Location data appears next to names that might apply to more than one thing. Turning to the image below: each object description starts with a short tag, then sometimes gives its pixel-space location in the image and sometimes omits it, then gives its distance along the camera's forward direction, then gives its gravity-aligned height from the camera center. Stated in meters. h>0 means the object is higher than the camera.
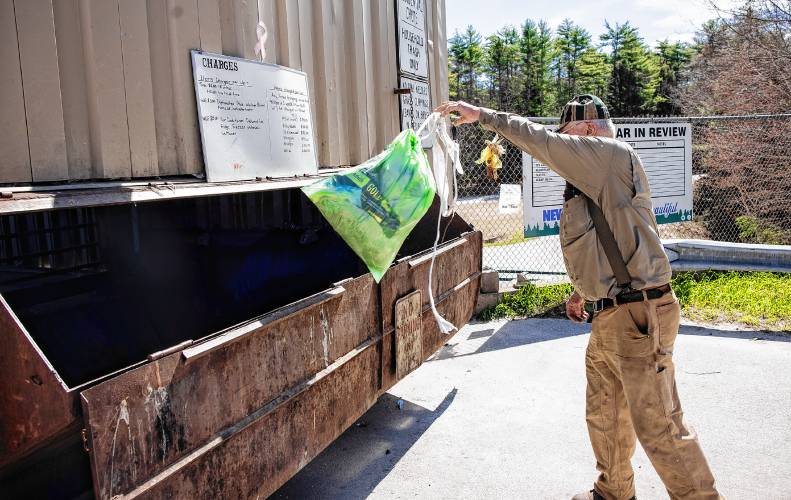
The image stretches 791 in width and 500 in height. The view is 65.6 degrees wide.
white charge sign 2.95 +0.35
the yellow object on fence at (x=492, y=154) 4.10 +0.14
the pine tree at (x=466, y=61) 38.31 +7.19
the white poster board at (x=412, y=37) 4.87 +1.16
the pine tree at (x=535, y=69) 40.94 +6.97
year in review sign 6.58 -0.11
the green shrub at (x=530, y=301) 6.42 -1.36
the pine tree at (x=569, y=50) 44.59 +8.86
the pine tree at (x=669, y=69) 42.94 +7.14
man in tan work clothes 2.64 -0.50
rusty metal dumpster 1.76 -0.64
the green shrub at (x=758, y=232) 9.90 -1.14
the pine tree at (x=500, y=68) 40.62 +7.05
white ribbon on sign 3.28 +0.78
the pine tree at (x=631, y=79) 43.06 +6.28
